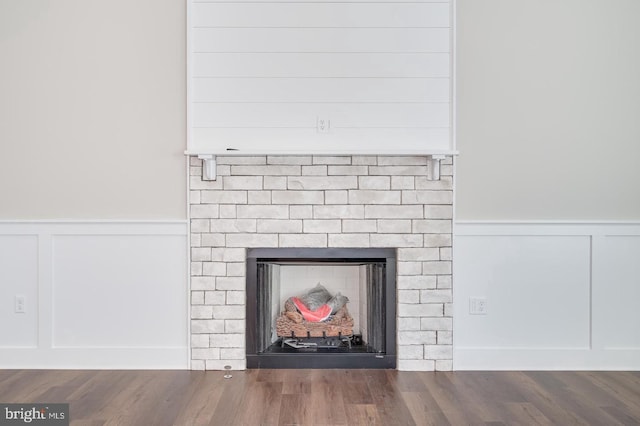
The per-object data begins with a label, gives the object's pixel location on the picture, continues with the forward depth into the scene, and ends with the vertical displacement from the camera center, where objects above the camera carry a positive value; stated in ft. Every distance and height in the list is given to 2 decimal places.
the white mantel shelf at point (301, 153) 10.66 +1.10
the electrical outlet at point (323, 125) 11.16 +1.71
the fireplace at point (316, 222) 11.20 -0.29
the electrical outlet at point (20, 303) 11.17 -2.02
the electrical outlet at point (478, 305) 11.23 -2.00
